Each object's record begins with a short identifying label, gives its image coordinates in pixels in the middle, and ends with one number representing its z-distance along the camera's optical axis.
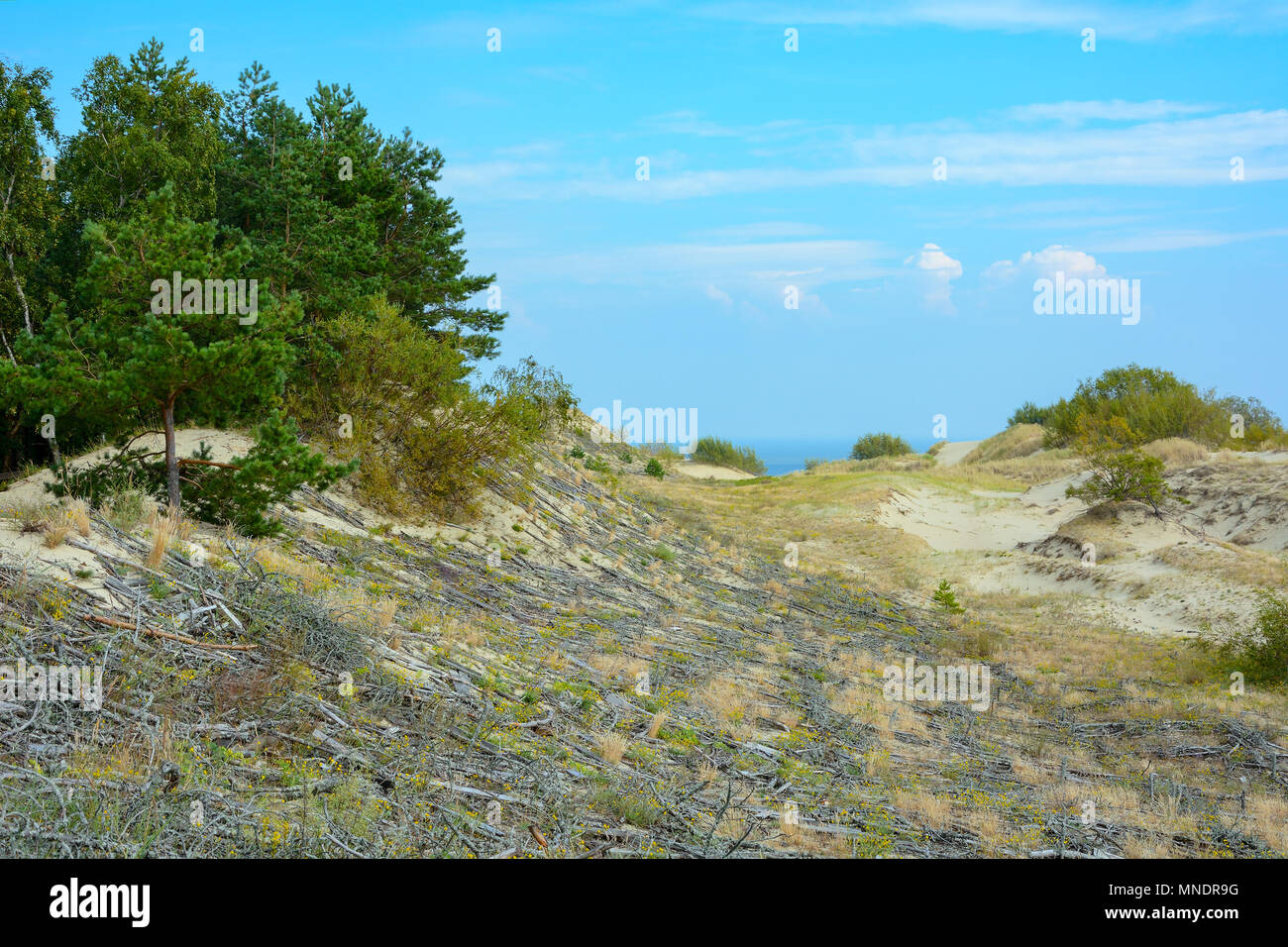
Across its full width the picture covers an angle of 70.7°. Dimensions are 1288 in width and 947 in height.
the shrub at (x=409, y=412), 18.72
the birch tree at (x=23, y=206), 20.33
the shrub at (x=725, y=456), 72.50
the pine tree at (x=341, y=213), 20.88
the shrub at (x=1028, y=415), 74.62
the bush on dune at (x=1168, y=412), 43.91
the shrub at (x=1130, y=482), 29.62
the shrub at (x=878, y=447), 80.38
